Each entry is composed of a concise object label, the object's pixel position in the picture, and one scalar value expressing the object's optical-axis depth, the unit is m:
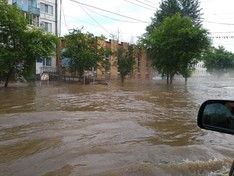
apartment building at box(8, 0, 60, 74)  23.74
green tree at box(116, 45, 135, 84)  22.43
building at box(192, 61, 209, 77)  52.15
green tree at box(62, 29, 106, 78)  20.87
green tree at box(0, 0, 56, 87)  15.01
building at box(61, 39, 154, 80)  23.32
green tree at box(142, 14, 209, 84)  21.07
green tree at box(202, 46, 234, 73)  48.38
